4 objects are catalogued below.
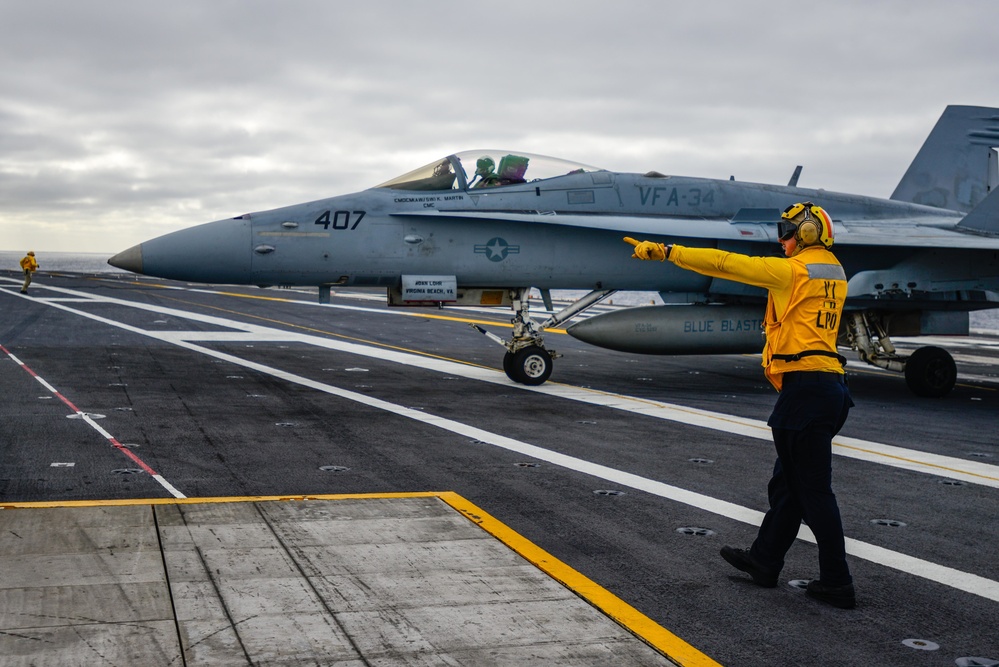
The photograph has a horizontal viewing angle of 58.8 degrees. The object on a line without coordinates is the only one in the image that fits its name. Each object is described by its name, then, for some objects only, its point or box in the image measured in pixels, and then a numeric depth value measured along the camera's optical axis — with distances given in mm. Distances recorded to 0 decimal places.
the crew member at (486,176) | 13008
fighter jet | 12070
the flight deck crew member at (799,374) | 4812
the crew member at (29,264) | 37688
